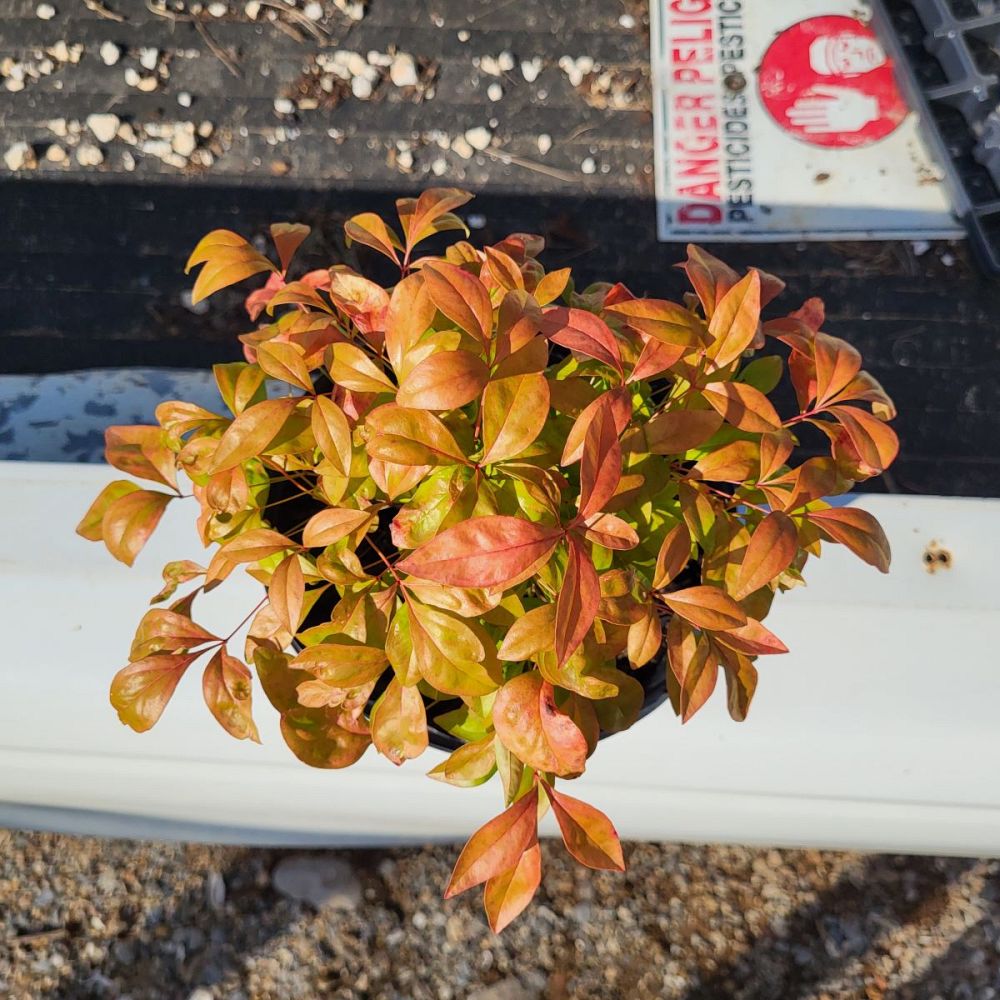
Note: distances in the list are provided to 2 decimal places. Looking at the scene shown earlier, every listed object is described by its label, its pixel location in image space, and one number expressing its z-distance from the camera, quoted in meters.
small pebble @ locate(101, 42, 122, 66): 0.65
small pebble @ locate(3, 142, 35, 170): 0.63
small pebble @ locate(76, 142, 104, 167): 0.63
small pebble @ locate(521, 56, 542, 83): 0.65
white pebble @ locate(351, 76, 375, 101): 0.65
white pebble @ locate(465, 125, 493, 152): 0.63
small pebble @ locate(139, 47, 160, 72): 0.65
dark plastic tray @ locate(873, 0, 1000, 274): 0.61
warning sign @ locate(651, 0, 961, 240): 0.62
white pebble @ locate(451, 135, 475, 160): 0.63
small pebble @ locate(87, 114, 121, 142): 0.64
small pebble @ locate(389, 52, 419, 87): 0.65
